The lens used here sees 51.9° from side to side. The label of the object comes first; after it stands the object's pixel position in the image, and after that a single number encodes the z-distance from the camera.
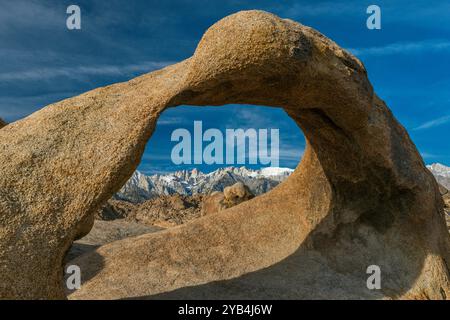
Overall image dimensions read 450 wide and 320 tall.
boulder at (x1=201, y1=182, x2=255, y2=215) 17.58
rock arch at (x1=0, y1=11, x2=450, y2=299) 4.55
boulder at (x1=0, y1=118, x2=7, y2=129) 7.42
